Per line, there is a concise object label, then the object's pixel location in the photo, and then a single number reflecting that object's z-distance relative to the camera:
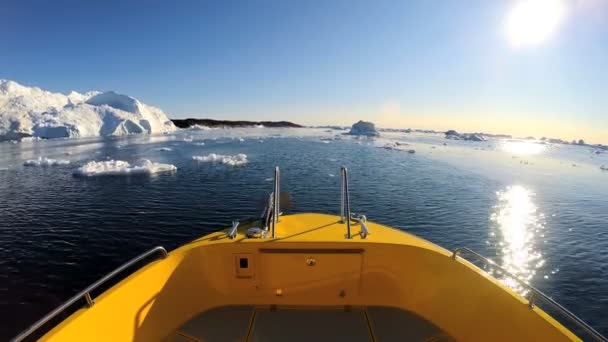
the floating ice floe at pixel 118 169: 21.11
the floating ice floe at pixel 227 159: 27.05
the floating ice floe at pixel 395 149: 46.91
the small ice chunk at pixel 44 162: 25.44
